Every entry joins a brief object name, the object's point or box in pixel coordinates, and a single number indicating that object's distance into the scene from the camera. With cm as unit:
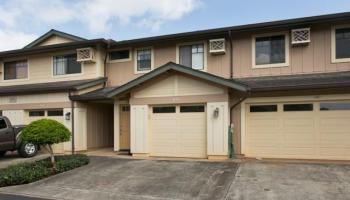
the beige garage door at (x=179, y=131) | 1341
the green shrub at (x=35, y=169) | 1034
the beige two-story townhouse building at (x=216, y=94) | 1263
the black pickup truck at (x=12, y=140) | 1409
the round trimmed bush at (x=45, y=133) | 1143
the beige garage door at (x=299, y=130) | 1238
